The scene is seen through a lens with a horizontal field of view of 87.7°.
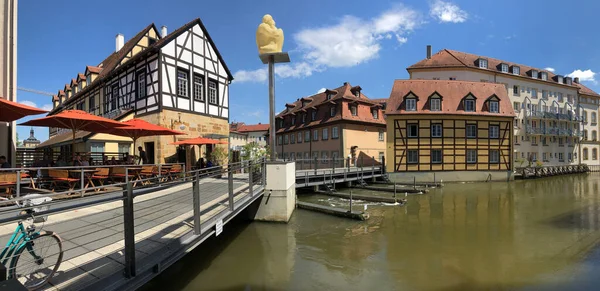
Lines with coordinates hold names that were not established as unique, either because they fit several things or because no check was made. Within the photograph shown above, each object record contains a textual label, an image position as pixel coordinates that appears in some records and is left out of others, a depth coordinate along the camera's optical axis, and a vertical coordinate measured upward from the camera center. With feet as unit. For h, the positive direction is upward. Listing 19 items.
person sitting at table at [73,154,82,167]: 32.91 -0.75
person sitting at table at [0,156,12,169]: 29.43 -0.80
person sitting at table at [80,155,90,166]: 33.44 -0.87
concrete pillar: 37.01 -5.21
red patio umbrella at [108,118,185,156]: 36.30 +2.91
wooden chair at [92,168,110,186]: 30.20 -2.08
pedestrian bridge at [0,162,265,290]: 12.17 -4.57
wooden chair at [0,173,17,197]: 22.24 -1.93
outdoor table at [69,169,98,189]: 29.19 -1.96
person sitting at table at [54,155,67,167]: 33.60 -1.07
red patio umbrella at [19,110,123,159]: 29.48 +3.28
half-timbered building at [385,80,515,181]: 94.94 +4.80
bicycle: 11.51 -3.82
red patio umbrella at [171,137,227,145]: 48.90 +1.75
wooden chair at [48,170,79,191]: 27.12 -2.14
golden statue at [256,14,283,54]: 37.70 +14.10
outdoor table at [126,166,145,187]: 33.68 -2.06
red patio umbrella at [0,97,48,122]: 23.58 +3.55
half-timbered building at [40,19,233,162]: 56.08 +12.71
